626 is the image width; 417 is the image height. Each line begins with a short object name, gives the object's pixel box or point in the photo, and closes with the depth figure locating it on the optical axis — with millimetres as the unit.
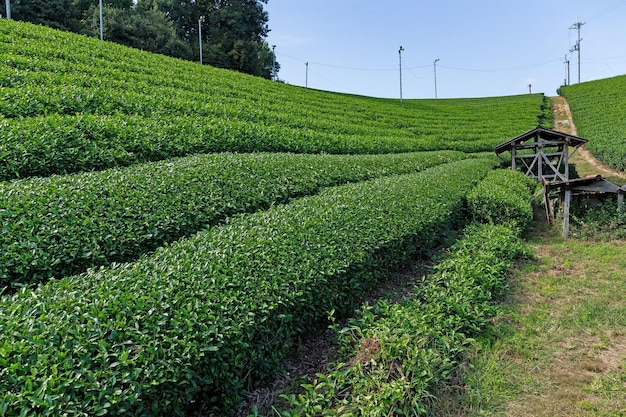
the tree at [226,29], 43812
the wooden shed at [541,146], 15644
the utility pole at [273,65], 54188
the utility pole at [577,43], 63656
